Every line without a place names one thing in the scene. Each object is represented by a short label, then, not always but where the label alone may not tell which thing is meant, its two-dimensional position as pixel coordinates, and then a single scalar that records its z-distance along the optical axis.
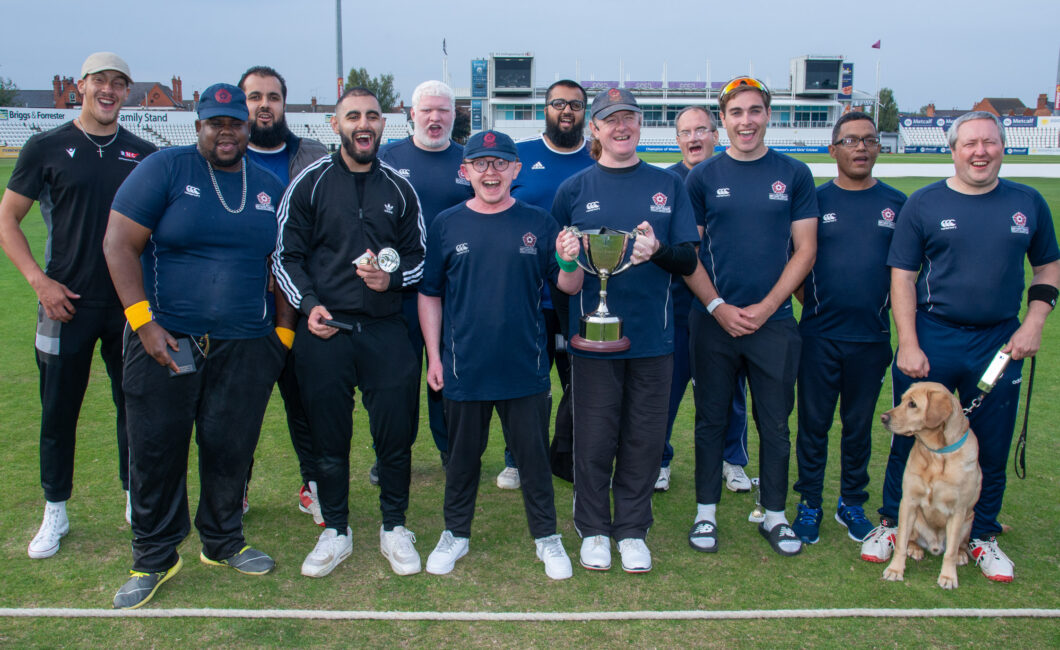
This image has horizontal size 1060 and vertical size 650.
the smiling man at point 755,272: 3.95
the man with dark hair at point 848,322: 4.05
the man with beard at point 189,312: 3.42
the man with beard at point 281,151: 4.44
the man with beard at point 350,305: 3.72
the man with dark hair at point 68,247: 3.88
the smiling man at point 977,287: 3.69
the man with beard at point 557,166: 4.82
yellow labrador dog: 3.65
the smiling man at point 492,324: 3.67
